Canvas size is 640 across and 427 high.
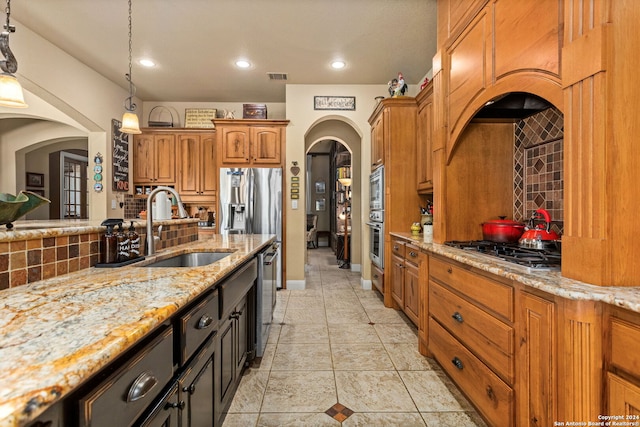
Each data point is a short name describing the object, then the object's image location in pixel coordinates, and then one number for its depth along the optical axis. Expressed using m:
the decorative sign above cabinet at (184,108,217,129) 5.04
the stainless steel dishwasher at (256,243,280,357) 2.23
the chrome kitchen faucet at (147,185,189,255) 1.73
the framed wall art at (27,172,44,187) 5.81
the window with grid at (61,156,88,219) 6.83
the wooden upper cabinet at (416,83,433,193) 3.03
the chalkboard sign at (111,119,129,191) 4.49
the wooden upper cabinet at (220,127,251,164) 4.44
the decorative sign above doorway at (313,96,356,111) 4.42
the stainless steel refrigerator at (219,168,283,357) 4.33
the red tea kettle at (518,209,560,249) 1.63
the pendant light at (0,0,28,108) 2.04
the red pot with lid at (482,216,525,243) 1.93
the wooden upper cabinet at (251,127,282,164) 4.42
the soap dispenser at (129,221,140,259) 1.50
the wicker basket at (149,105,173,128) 5.06
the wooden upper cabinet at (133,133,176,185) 5.00
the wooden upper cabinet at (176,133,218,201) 5.02
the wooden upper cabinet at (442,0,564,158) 1.28
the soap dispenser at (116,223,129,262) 1.42
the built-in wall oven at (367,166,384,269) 3.66
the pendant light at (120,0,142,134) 3.00
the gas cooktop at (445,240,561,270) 1.33
